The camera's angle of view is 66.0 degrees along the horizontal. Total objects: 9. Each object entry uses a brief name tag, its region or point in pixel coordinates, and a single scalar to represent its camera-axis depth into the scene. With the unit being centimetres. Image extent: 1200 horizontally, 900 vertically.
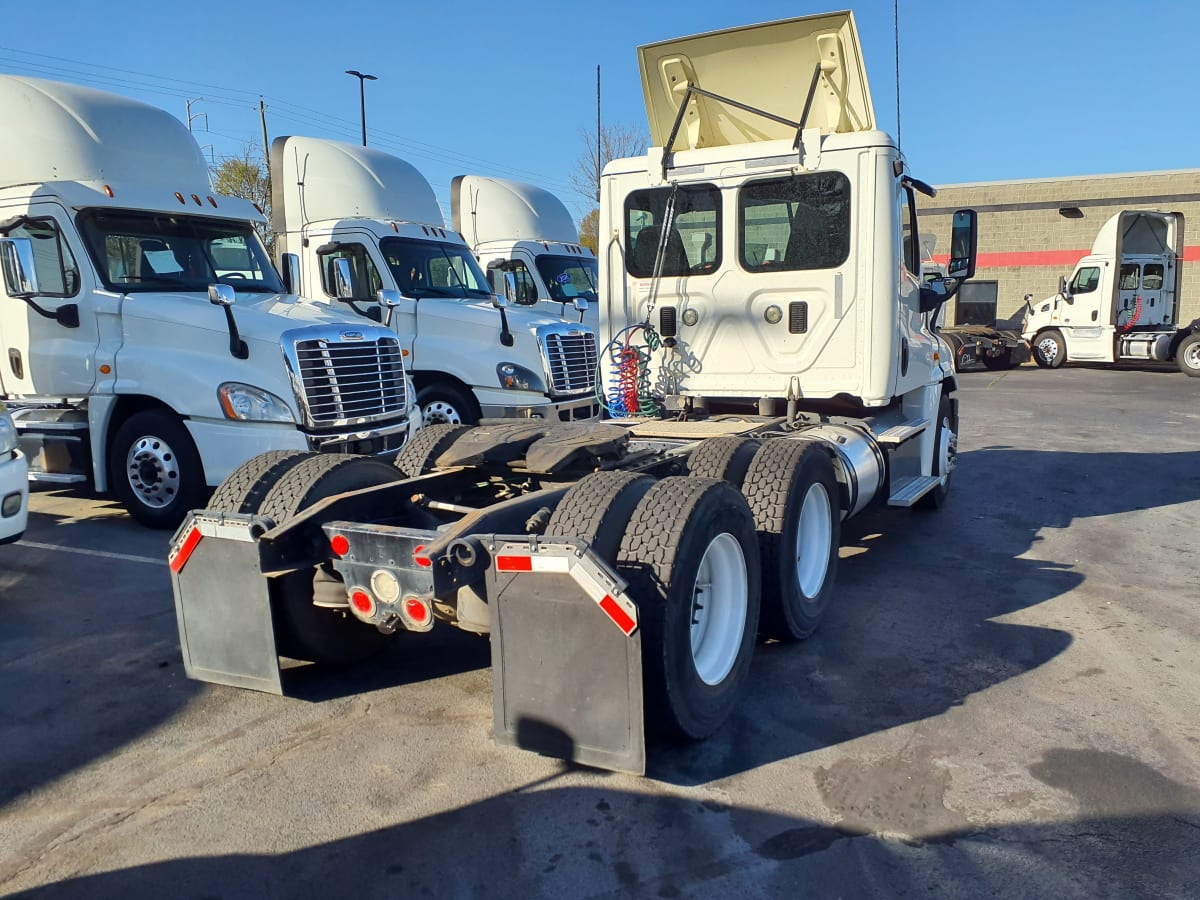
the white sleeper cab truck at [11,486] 580
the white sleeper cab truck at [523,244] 1380
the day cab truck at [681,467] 343
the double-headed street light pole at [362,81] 3625
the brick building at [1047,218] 2895
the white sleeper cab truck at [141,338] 732
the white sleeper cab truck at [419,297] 1041
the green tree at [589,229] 3984
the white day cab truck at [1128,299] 2253
